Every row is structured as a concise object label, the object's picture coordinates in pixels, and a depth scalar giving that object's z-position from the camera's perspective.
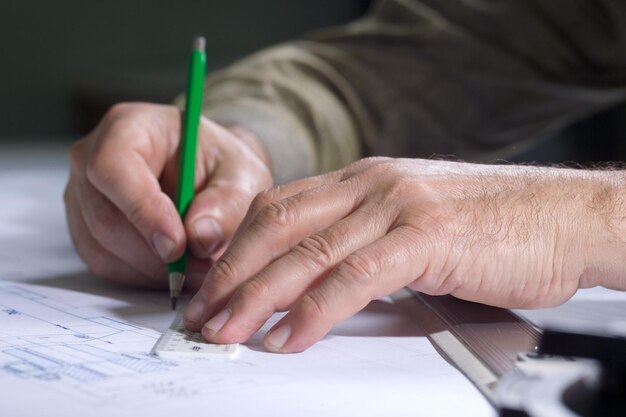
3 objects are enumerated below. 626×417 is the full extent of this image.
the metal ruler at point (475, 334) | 0.54
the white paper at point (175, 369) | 0.50
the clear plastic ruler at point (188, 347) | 0.55
